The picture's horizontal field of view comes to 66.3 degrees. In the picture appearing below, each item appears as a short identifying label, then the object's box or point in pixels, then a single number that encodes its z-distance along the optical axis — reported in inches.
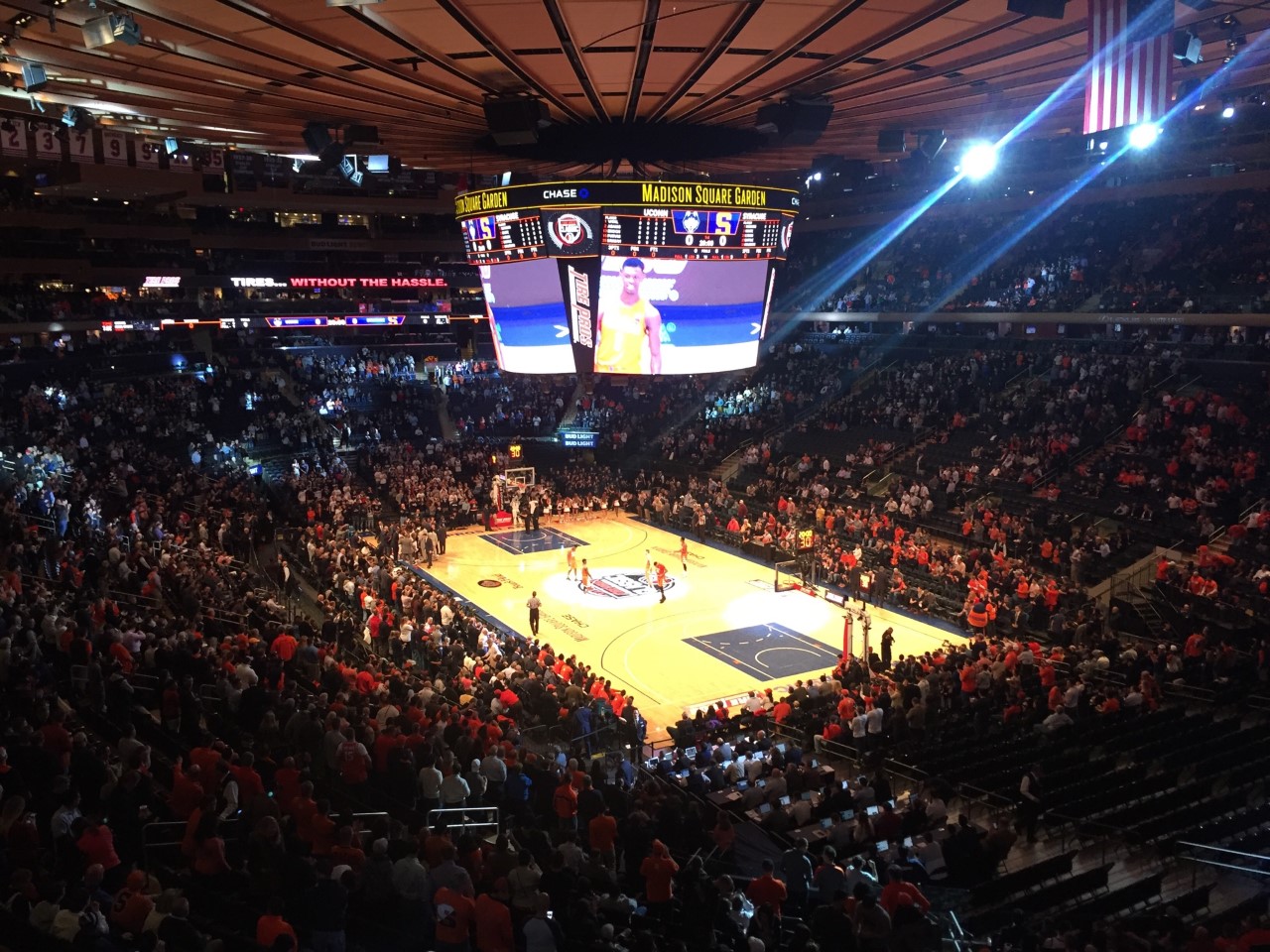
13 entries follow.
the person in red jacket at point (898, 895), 289.0
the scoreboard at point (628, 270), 564.7
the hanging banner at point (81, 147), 807.1
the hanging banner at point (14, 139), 781.9
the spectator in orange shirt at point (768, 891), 301.3
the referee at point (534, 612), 818.2
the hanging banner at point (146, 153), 949.8
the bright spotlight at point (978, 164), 979.9
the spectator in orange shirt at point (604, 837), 342.0
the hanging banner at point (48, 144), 784.3
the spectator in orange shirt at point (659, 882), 305.3
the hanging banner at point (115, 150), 850.1
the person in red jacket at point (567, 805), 379.2
